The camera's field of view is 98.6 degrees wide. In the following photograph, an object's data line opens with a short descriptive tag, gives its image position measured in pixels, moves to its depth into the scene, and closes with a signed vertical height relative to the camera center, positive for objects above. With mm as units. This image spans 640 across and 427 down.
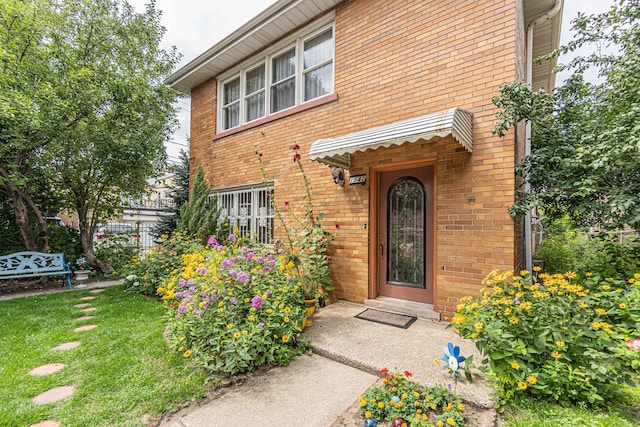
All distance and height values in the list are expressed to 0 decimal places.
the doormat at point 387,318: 4395 -1692
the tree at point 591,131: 3492 +1284
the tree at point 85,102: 6590 +3146
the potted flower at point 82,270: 8133 -1661
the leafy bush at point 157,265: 6867 -1286
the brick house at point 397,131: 4188 +1645
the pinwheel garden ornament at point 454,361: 2678 -1409
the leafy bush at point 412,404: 2326 -1702
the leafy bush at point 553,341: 2395 -1113
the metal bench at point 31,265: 7043 -1340
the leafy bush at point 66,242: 8867 -872
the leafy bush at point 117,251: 10047 -1309
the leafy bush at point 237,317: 3211 -1298
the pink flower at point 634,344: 2258 -1045
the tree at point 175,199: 11953 +764
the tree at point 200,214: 7866 +79
